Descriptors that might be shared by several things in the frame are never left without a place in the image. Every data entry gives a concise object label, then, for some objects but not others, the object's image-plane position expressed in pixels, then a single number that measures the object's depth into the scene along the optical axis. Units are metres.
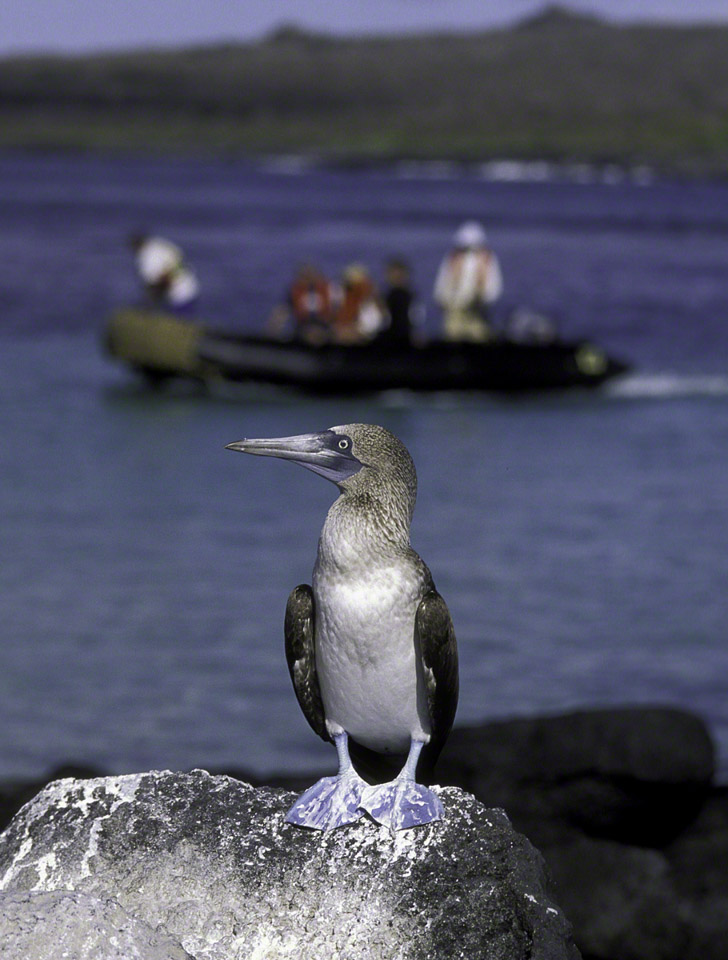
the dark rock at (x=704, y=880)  15.55
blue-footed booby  8.38
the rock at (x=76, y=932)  7.69
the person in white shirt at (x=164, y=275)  46.47
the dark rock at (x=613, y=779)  18.34
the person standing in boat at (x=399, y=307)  41.00
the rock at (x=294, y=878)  8.30
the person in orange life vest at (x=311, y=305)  46.09
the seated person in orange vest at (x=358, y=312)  44.69
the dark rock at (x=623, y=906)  15.67
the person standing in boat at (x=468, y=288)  43.53
